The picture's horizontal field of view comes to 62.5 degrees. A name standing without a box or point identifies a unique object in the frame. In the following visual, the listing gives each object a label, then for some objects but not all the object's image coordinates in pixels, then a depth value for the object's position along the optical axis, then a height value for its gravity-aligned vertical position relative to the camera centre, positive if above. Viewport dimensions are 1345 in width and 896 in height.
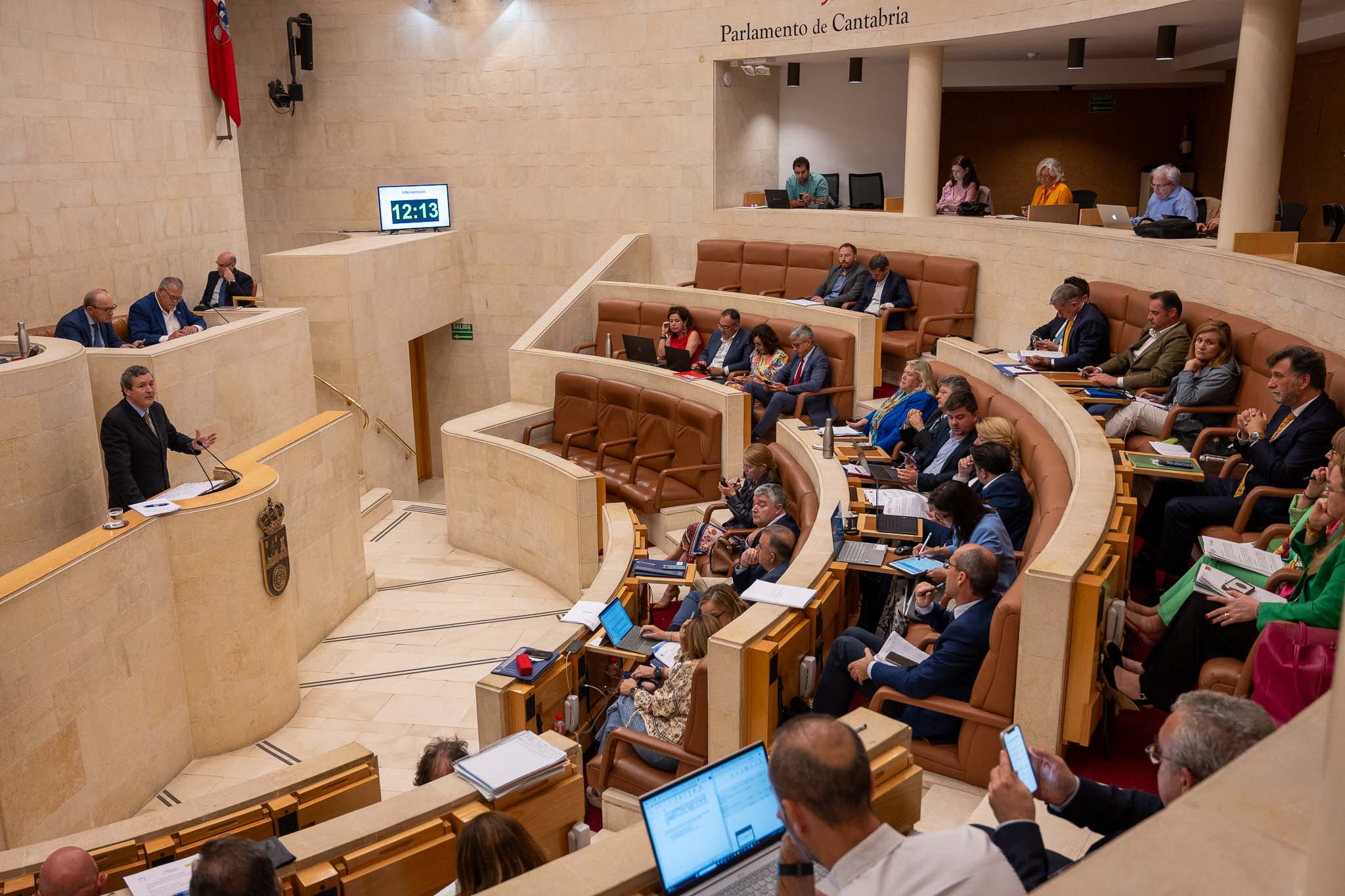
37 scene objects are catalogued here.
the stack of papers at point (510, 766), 3.66 -1.90
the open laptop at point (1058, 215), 9.59 -0.22
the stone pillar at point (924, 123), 10.74 +0.63
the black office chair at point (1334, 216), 8.32 -0.21
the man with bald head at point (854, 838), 2.15 -1.27
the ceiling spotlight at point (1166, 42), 9.33 +1.21
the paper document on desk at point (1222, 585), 4.08 -1.45
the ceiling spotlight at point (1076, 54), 10.12 +1.21
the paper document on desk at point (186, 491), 6.76 -1.80
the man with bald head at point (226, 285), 11.05 -0.91
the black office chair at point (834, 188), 12.72 +0.02
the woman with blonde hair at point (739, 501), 6.93 -1.95
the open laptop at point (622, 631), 5.59 -2.19
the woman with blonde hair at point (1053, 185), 10.04 +0.04
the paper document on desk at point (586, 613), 5.75 -2.16
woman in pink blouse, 11.10 +0.01
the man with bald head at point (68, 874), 3.48 -2.09
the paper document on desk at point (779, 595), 4.66 -1.69
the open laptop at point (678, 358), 9.57 -1.42
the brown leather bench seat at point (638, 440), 8.77 -2.09
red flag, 11.82 +1.45
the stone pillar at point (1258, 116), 7.41 +0.48
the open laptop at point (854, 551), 5.21 -1.69
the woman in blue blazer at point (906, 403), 7.34 -1.39
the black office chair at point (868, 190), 11.77 -0.01
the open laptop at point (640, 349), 10.04 -1.41
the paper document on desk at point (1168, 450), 5.88 -1.36
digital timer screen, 13.59 -0.19
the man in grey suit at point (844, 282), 10.28 -0.85
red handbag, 3.42 -1.46
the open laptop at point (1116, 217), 9.02 -0.22
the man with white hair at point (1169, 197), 8.55 -0.06
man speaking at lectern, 7.07 -1.59
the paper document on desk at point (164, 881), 3.34 -2.04
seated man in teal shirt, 12.08 +0.01
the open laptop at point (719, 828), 2.60 -1.51
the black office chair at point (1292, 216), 8.71 -0.21
